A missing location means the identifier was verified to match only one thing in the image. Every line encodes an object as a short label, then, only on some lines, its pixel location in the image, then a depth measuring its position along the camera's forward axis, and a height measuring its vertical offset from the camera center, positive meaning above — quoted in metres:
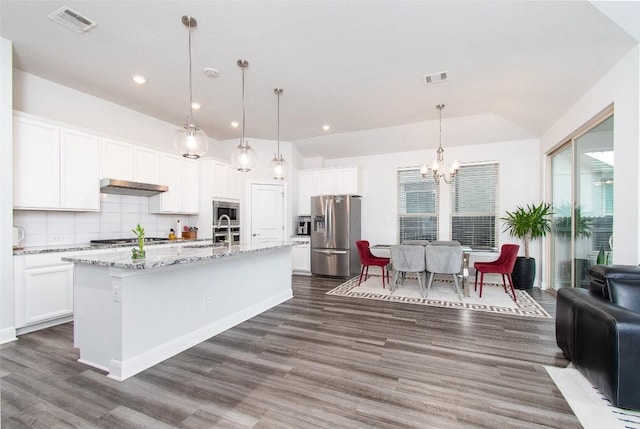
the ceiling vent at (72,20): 2.49 +1.71
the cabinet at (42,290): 3.06 -0.88
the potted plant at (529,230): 5.01 -0.30
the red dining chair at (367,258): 5.15 -0.84
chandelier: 4.57 +0.73
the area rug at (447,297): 3.98 -1.32
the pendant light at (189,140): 2.73 +0.69
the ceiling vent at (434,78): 3.54 +1.69
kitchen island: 2.29 -0.84
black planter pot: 5.04 -1.03
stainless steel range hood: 3.96 +0.36
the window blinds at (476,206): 5.85 +0.14
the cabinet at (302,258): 6.41 -1.02
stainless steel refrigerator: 6.11 -0.50
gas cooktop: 4.07 -0.43
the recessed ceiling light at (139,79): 3.58 +1.68
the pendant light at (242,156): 3.44 +0.67
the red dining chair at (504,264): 4.44 -0.83
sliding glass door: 3.33 +0.13
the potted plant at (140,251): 2.42 -0.33
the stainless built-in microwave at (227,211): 5.52 +0.03
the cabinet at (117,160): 4.04 +0.75
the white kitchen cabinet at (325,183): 6.43 +0.67
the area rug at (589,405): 1.74 -1.26
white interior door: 6.32 +0.01
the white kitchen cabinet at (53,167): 3.24 +0.55
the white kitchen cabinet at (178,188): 4.89 +0.44
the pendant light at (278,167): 3.92 +0.61
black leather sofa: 1.81 -0.82
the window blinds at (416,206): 6.32 +0.15
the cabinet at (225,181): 5.59 +0.63
